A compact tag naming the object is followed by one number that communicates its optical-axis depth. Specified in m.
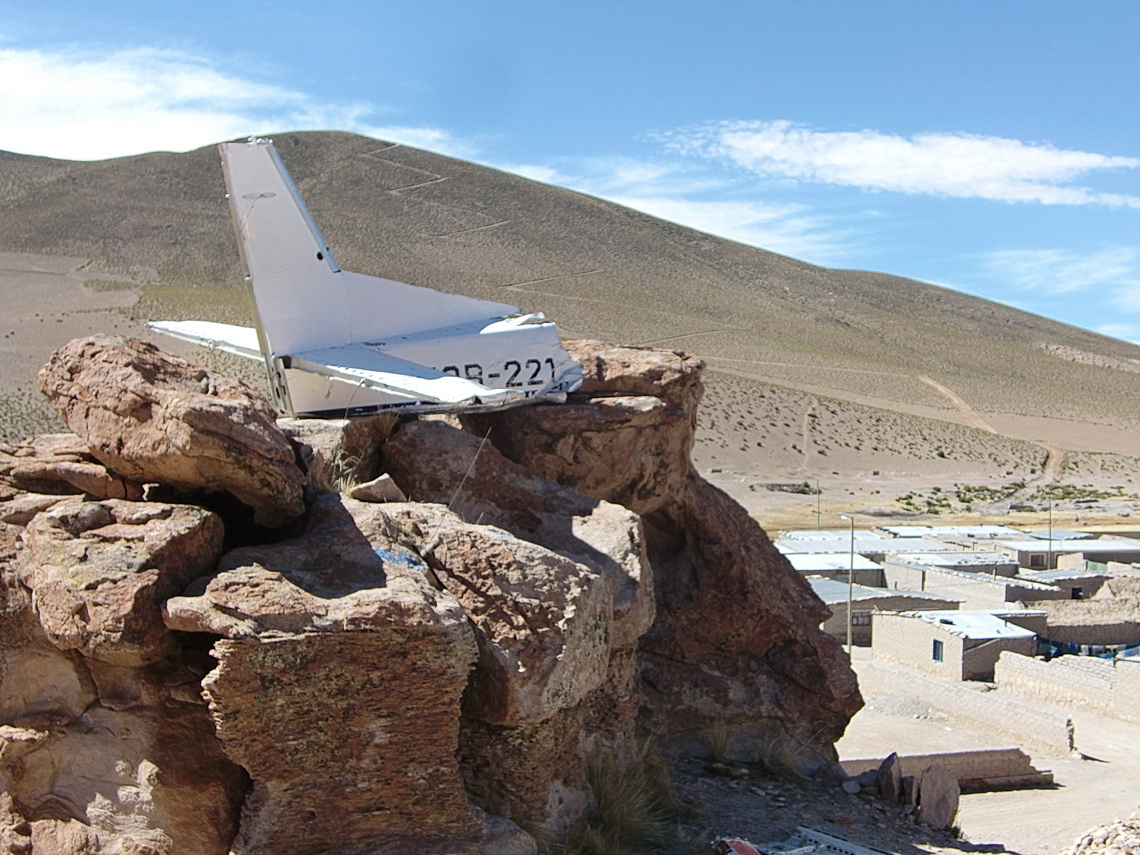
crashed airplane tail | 13.14
